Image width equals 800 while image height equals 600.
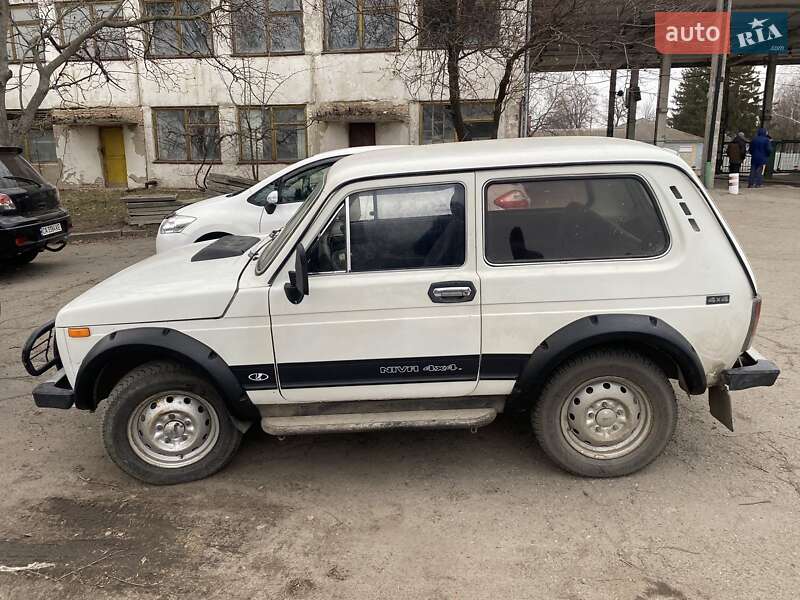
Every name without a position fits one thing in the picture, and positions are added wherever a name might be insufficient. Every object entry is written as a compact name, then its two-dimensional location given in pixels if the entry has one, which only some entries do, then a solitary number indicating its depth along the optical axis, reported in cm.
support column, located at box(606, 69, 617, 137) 2827
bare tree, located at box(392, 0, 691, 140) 1117
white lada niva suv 328
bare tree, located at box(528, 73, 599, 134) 2078
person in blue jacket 1909
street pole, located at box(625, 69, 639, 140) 2400
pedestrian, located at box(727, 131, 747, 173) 2131
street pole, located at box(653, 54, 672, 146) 1885
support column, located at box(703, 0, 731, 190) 1767
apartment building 1898
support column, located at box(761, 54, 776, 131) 2469
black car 828
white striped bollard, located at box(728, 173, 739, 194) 1781
